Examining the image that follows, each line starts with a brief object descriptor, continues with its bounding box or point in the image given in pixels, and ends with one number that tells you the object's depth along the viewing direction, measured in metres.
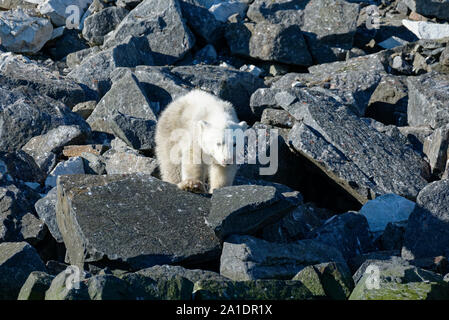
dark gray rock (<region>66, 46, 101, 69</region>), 25.28
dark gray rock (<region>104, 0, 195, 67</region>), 24.83
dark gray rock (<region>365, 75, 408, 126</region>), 21.55
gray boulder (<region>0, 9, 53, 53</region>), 25.50
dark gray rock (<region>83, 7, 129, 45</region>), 26.95
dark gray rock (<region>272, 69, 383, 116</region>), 20.70
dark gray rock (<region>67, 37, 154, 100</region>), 22.41
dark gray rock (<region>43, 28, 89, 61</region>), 26.75
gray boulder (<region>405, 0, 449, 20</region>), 28.23
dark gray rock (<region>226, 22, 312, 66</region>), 24.69
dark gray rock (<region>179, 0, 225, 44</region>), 25.80
